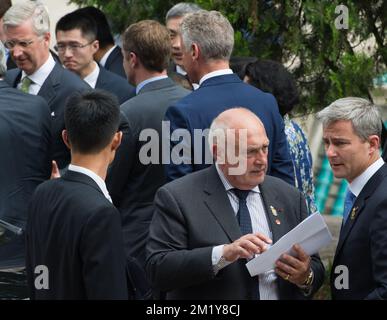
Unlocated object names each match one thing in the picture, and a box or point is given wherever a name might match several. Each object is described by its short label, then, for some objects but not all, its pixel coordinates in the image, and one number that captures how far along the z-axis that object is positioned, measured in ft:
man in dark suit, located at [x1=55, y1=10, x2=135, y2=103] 39.90
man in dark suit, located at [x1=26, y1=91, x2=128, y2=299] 23.60
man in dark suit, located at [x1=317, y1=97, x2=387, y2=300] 25.83
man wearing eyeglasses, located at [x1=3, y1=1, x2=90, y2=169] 34.96
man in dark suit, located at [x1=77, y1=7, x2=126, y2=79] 44.72
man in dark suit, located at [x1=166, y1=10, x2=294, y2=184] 30.77
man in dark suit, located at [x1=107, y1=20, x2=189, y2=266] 32.98
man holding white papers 25.61
